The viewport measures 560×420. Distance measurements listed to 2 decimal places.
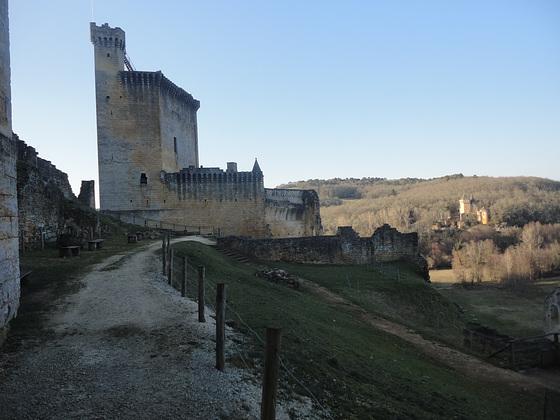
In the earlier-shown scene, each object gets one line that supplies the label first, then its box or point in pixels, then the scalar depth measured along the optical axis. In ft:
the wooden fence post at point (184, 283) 32.78
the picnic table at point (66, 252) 49.14
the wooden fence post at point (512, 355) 42.91
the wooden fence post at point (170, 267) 37.55
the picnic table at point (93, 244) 57.67
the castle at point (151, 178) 120.67
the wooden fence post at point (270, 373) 12.71
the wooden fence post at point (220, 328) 19.13
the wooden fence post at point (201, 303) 25.79
